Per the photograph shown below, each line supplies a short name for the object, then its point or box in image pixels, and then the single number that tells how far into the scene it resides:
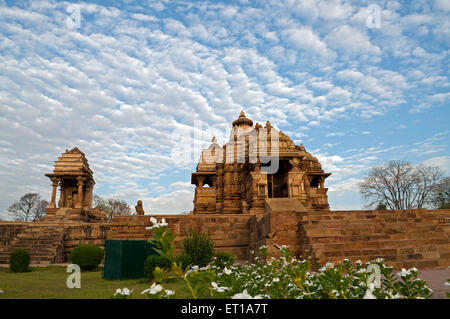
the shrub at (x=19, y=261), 11.26
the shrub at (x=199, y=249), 8.66
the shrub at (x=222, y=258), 9.08
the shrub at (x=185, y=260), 8.16
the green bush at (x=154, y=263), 7.59
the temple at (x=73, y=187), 28.39
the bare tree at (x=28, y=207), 46.56
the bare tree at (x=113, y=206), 49.66
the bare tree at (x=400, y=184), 33.97
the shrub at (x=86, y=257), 11.73
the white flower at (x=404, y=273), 2.56
